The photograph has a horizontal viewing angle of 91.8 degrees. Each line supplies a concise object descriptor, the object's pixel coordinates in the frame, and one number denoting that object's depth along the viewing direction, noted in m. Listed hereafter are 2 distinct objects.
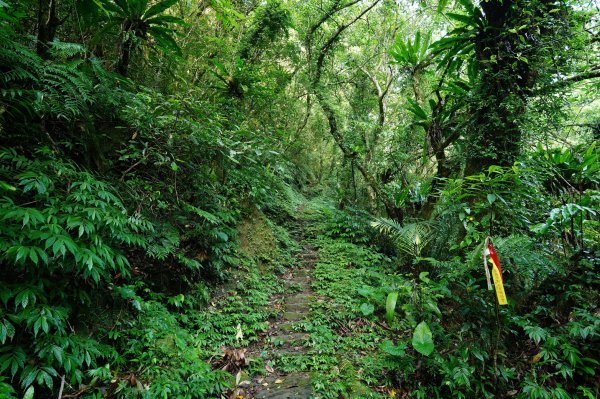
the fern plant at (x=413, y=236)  4.09
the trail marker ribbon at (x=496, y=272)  2.20
